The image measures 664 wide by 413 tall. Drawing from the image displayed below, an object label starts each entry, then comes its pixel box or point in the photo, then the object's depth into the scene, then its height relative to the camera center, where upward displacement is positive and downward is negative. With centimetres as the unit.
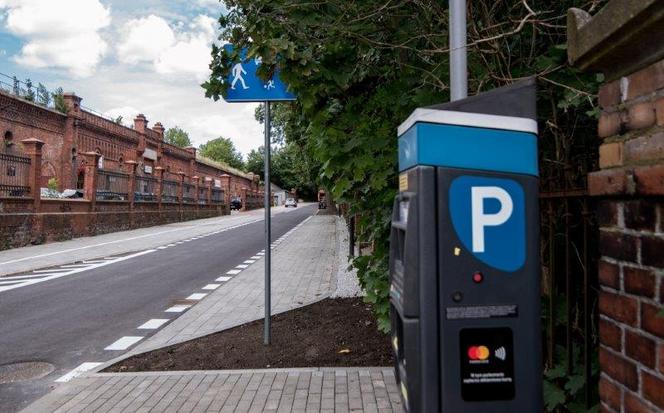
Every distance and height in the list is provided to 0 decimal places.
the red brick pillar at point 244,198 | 6378 +198
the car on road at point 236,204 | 6476 +133
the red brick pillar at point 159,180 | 3288 +219
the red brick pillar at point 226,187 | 5134 +274
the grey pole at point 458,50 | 258 +80
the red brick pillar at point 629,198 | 162 +5
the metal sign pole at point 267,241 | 582 -29
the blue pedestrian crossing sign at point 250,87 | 559 +135
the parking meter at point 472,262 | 197 -18
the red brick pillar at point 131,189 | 2841 +140
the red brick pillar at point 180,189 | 3721 +184
